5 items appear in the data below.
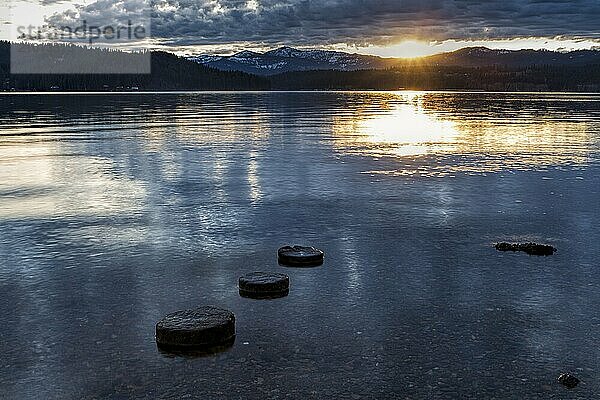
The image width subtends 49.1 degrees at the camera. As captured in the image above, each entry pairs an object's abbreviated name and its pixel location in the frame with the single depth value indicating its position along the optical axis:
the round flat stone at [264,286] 9.52
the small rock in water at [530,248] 11.86
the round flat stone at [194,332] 7.58
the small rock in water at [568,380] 6.54
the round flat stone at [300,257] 11.12
